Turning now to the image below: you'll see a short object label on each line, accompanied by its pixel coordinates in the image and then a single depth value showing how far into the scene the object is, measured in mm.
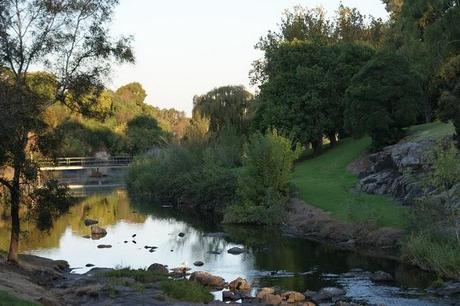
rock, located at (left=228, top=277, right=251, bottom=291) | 26578
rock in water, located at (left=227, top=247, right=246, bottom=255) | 36781
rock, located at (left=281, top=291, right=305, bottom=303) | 24080
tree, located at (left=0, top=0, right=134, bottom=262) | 25141
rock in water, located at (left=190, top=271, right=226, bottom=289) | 27469
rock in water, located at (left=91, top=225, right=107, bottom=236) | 46631
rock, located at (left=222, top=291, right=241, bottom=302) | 24812
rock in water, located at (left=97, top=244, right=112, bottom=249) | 40406
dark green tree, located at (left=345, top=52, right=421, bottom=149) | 54938
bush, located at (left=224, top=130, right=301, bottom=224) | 48719
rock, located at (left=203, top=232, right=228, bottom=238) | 44128
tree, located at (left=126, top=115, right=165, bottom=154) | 119438
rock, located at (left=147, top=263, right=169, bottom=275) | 29791
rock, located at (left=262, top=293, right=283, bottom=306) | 23545
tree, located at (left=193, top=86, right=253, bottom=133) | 79562
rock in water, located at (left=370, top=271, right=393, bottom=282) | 27891
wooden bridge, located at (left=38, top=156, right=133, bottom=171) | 106362
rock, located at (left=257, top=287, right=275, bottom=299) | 24644
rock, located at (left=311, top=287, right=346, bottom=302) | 24586
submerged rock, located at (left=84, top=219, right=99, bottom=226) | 53312
